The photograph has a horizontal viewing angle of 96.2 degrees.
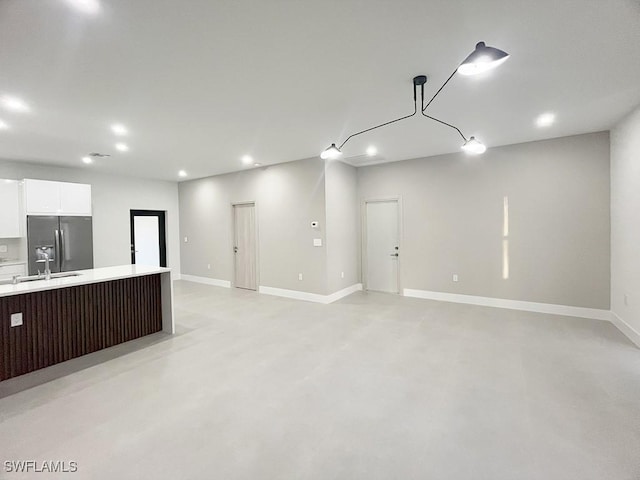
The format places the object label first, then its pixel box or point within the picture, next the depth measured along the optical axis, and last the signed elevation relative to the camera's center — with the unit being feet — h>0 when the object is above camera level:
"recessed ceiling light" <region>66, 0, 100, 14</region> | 5.49 +4.62
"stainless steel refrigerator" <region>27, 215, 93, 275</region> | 17.13 +0.06
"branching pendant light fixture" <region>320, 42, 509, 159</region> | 5.92 +3.72
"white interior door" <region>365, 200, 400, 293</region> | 20.38 -0.70
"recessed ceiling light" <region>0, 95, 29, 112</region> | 9.45 +4.80
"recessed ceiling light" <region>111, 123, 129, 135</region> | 12.13 +4.96
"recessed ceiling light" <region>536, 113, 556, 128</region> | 11.82 +4.87
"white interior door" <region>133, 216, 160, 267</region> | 25.08 +0.13
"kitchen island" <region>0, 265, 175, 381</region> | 9.52 -2.78
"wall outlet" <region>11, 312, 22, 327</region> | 9.47 -2.49
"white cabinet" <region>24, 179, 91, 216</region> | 17.11 +2.89
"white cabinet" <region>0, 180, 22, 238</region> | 16.57 +2.08
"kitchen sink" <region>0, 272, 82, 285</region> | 10.52 -1.33
